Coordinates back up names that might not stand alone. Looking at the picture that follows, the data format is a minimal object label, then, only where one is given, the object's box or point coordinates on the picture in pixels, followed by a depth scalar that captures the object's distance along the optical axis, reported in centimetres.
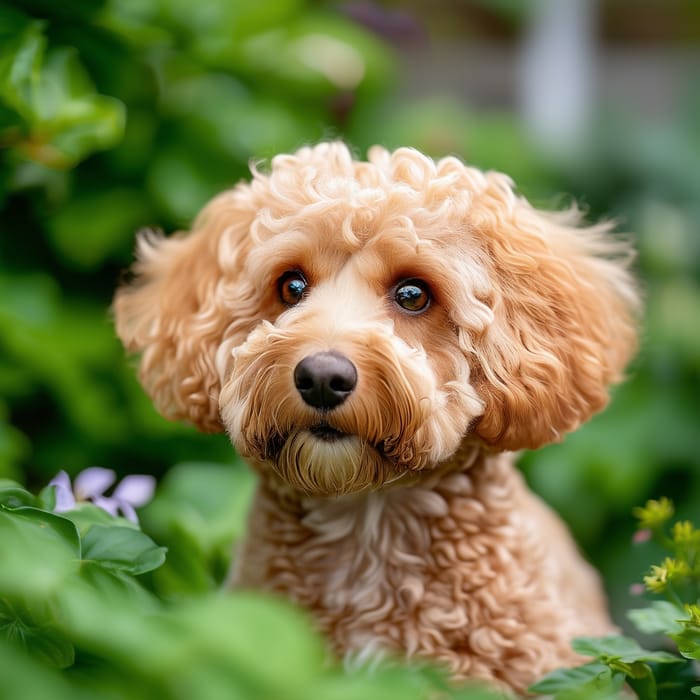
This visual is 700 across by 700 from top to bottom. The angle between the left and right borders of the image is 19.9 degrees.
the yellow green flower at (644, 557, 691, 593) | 80
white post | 242
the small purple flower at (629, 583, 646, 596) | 84
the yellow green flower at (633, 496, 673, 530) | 84
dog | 81
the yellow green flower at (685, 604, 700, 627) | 76
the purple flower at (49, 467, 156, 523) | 89
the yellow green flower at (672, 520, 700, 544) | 82
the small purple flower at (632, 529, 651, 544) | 87
